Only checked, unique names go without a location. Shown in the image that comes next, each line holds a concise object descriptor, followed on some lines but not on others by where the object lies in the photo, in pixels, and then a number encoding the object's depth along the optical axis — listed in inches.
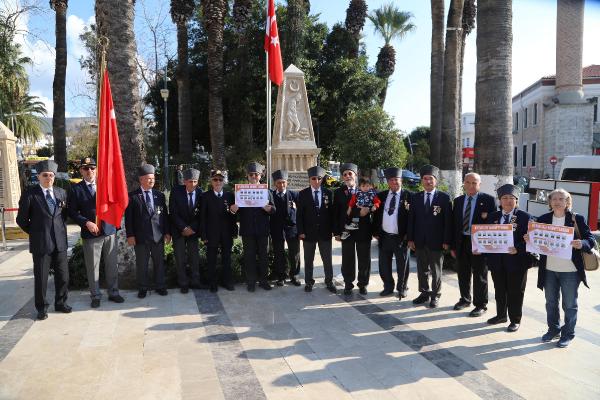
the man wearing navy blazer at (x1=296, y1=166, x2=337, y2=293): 275.3
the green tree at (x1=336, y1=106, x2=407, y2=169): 864.9
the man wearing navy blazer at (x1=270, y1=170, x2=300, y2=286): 285.3
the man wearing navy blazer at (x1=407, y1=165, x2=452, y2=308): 244.1
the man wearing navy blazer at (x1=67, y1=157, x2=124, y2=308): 246.7
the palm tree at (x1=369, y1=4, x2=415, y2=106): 1314.8
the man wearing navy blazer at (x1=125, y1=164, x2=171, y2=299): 259.8
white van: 585.3
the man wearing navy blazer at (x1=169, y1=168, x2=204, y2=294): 269.1
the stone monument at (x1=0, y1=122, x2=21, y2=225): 488.4
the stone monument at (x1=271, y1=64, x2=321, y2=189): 541.0
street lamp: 825.5
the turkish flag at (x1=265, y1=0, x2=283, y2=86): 345.7
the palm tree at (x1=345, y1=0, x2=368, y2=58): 1029.2
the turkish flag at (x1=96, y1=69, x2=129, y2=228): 246.4
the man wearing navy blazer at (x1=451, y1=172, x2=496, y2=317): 233.1
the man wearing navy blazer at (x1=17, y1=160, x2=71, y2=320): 228.8
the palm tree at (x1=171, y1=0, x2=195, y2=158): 815.7
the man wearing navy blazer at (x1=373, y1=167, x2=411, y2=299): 259.4
